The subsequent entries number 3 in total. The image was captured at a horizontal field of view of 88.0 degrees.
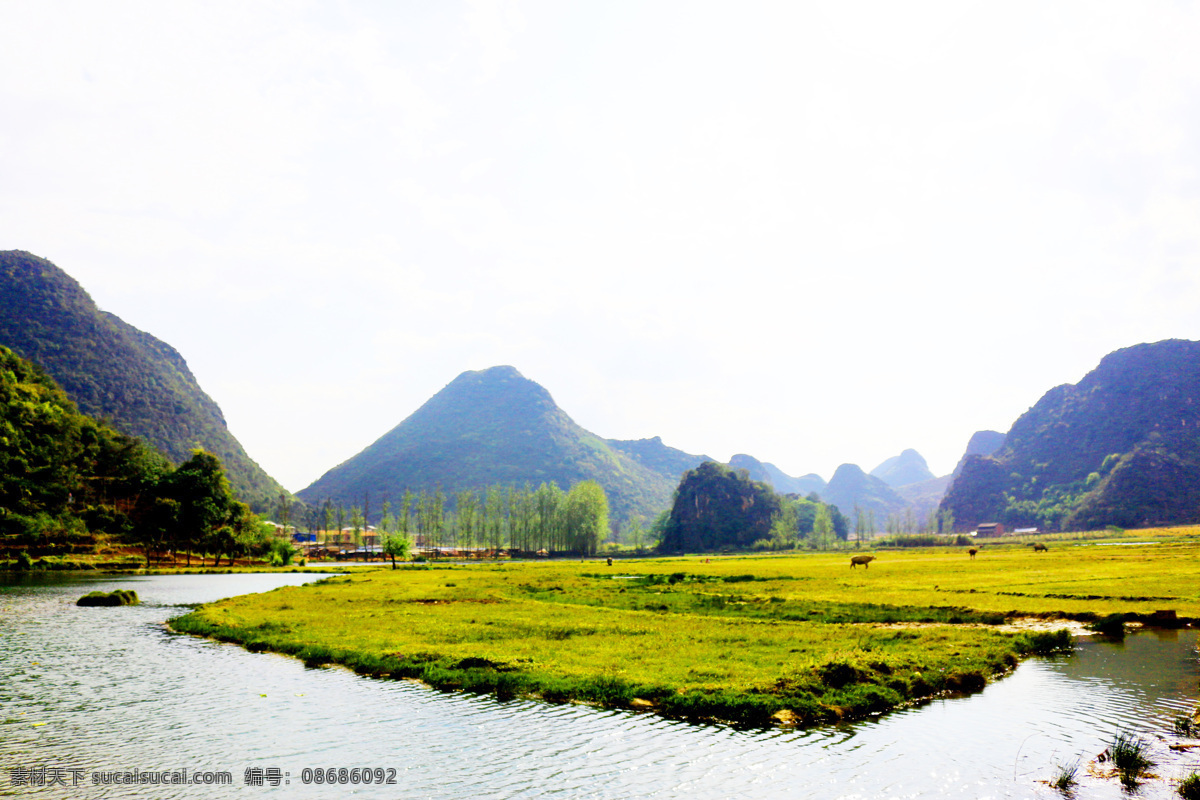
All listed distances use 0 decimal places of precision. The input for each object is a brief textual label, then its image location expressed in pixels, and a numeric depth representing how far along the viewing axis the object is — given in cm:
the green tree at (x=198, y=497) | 12594
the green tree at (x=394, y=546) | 13688
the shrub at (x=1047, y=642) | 2939
